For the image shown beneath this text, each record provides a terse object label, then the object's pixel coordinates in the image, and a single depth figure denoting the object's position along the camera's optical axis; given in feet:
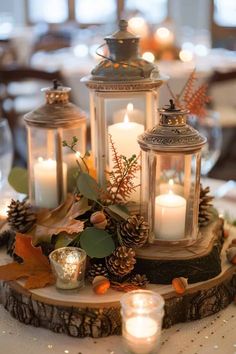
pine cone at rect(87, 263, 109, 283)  3.08
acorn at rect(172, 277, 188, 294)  2.96
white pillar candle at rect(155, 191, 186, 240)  3.18
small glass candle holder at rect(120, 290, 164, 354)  2.61
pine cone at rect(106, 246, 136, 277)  2.98
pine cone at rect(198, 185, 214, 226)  3.46
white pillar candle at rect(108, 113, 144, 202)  3.45
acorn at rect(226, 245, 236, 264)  3.29
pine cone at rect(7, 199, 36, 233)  3.44
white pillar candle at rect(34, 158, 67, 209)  3.66
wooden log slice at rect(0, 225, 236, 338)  2.87
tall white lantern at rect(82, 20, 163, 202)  3.33
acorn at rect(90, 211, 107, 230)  3.05
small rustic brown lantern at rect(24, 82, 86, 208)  3.55
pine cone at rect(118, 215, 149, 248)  3.03
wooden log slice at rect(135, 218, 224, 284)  3.06
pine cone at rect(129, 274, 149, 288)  3.04
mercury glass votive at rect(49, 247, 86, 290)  2.94
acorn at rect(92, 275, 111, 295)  2.94
